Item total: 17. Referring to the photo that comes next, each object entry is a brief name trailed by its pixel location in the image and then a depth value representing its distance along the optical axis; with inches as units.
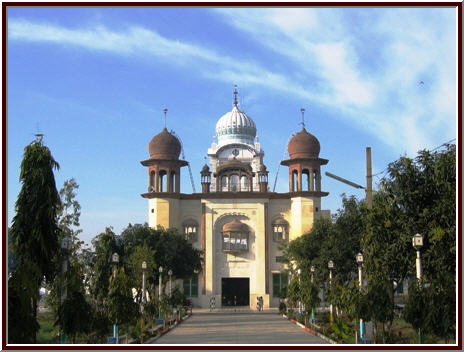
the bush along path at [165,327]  1209.4
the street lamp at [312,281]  1474.4
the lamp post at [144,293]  1394.2
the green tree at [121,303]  1082.7
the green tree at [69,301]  791.7
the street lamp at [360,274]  1034.1
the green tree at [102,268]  1279.5
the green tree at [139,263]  1696.6
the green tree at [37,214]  768.9
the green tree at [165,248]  2055.9
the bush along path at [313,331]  1120.8
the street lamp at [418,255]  843.4
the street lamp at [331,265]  1436.5
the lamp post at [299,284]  1717.5
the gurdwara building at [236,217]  2613.2
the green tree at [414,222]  932.6
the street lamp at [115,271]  1053.0
